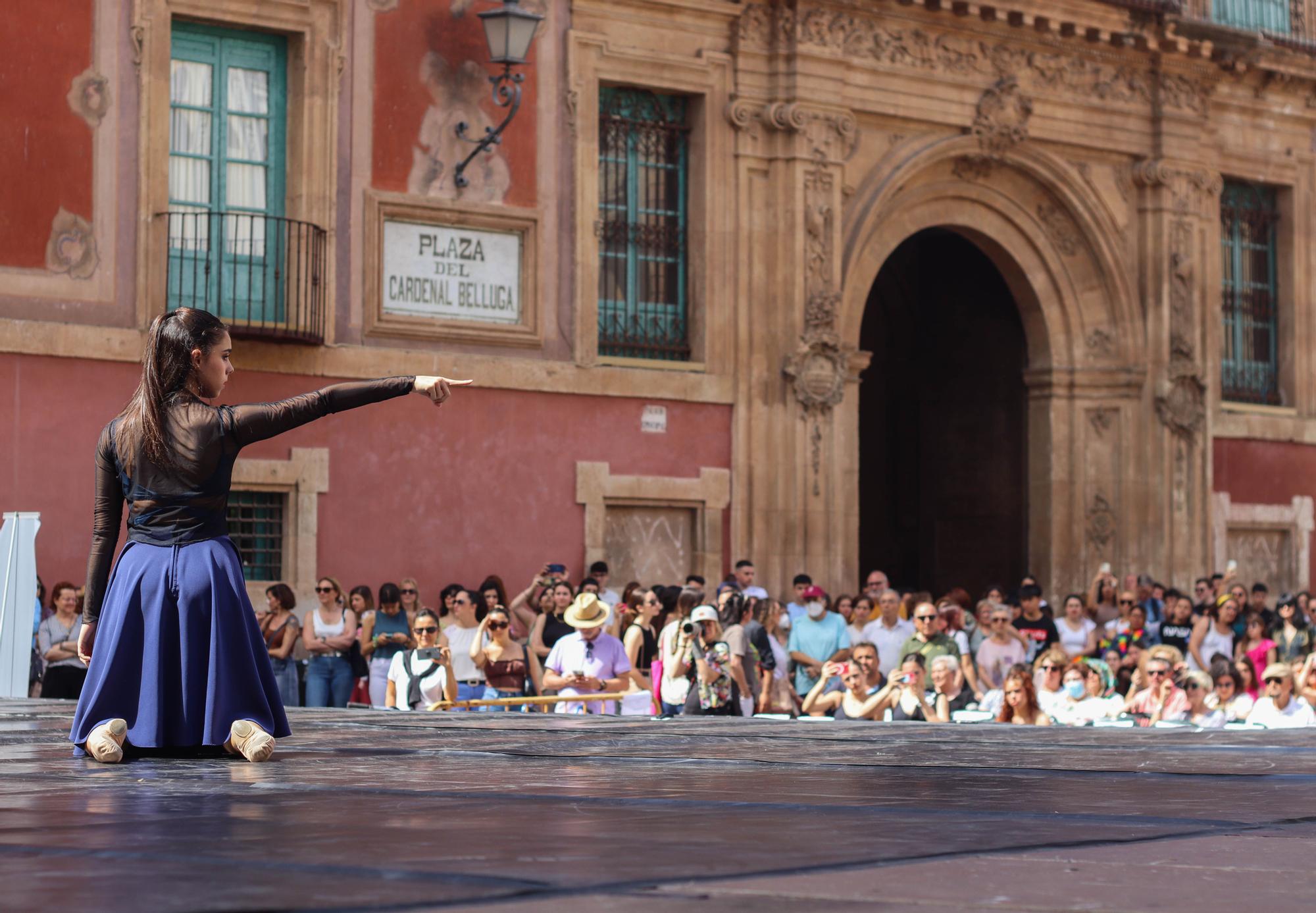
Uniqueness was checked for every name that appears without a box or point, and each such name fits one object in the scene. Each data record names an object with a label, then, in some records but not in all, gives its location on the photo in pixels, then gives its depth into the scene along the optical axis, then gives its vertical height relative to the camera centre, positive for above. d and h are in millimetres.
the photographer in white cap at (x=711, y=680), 13039 -615
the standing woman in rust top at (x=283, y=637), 15891 -468
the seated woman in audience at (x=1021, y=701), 13312 -744
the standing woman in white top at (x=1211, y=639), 17875 -509
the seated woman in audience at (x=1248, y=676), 14265 -637
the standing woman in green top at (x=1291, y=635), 17859 -485
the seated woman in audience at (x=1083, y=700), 13898 -778
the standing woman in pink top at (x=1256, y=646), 16594 -532
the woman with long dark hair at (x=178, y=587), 7445 -58
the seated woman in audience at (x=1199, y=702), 13773 -769
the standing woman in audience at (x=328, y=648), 16266 -554
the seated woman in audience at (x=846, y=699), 13508 -764
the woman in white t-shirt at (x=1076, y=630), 18906 -476
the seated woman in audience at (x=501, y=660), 14242 -553
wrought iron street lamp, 19406 +4521
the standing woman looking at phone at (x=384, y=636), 15930 -456
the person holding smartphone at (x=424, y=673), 13398 -602
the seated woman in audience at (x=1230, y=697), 13805 -749
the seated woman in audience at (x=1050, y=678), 14172 -654
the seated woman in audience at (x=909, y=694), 13414 -712
